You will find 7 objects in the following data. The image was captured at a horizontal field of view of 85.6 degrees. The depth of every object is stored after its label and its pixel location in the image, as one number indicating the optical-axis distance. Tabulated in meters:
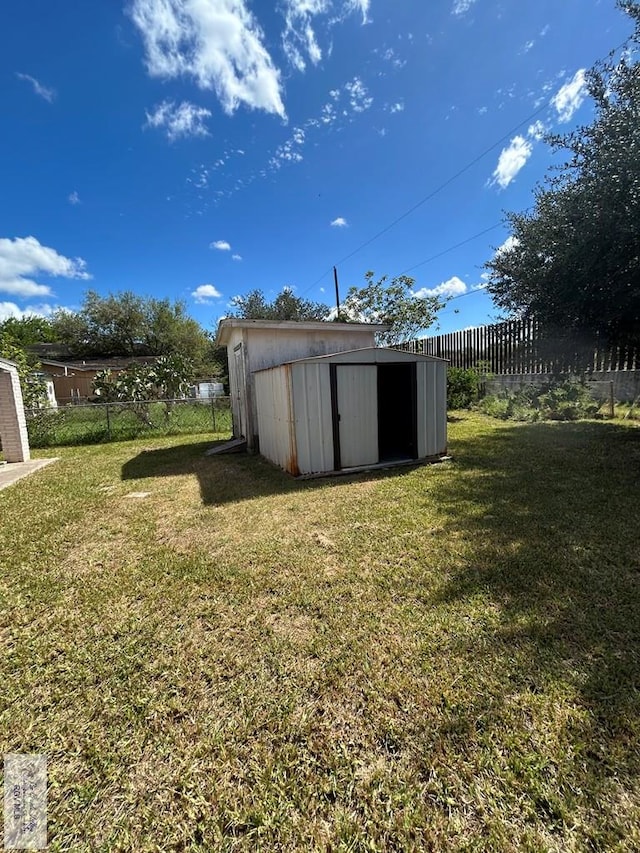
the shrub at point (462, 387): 13.25
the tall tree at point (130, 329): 27.83
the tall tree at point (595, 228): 5.64
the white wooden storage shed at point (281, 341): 7.09
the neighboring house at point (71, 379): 22.55
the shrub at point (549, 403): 10.44
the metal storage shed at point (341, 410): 5.43
